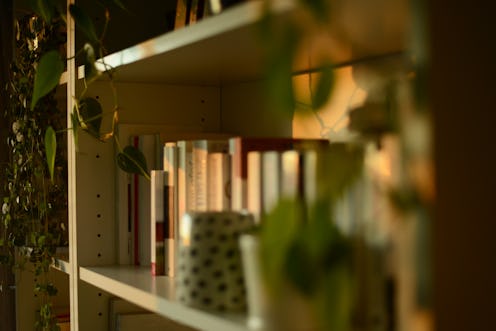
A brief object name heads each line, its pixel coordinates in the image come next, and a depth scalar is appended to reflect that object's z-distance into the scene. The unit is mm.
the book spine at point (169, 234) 1909
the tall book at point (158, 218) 1929
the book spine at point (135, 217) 2106
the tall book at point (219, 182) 1766
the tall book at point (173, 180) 1898
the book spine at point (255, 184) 1623
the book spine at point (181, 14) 1962
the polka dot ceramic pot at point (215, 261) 1601
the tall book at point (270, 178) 1589
